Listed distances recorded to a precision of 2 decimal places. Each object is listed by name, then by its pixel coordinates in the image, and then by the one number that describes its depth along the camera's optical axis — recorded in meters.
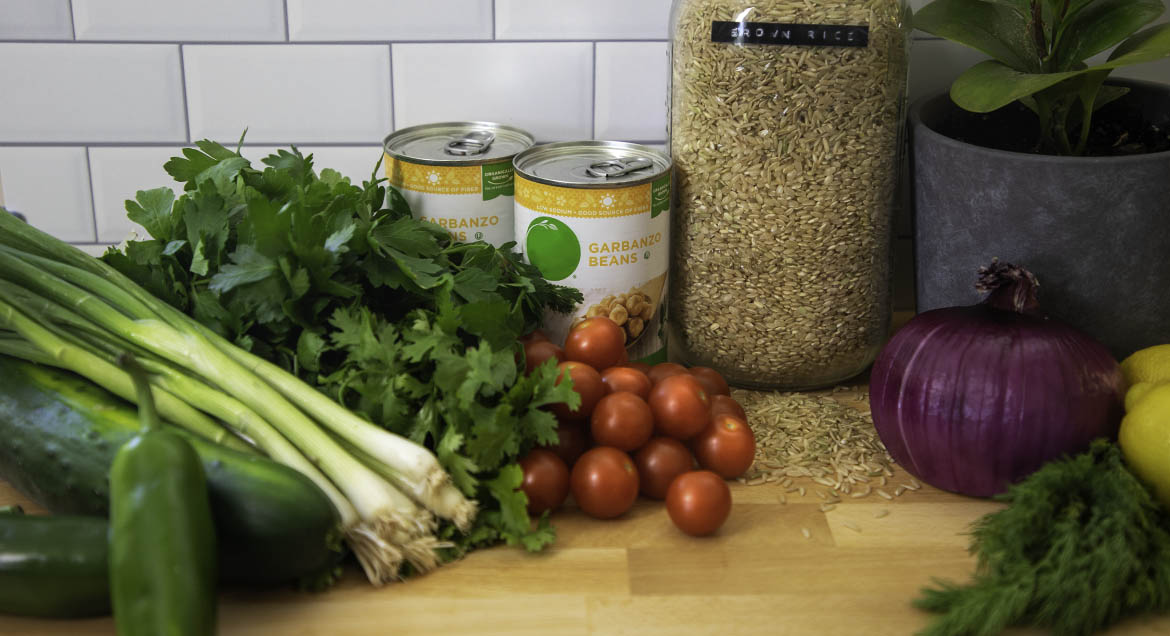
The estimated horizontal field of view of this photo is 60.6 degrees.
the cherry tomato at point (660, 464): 0.95
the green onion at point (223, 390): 0.83
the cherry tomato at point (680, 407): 0.96
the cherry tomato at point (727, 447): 0.97
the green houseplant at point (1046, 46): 0.98
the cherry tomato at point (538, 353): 1.01
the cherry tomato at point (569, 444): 0.96
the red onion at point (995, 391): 0.90
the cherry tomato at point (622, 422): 0.93
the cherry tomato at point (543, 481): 0.90
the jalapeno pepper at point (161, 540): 0.68
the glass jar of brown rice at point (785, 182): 1.03
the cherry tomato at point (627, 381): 0.99
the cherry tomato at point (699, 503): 0.88
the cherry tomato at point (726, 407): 1.02
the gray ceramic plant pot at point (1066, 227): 0.97
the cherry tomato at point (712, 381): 1.06
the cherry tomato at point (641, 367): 1.07
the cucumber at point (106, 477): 0.77
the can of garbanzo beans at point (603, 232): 1.04
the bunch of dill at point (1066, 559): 0.76
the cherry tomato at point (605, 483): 0.90
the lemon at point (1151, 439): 0.85
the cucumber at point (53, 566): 0.73
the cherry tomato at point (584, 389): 0.96
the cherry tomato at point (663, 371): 1.03
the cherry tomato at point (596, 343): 1.01
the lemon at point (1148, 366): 0.94
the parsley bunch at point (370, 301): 0.87
